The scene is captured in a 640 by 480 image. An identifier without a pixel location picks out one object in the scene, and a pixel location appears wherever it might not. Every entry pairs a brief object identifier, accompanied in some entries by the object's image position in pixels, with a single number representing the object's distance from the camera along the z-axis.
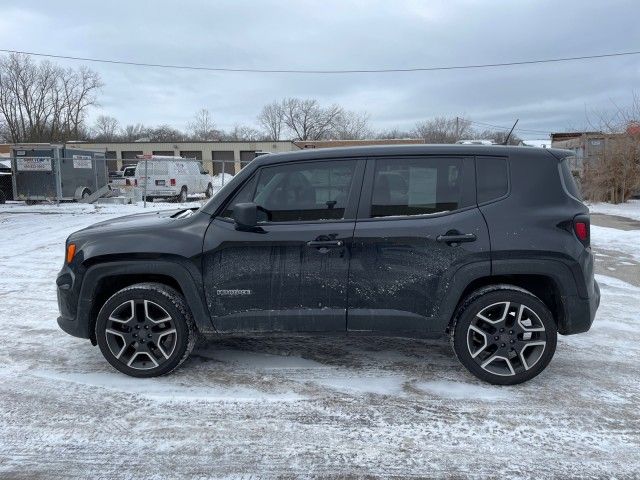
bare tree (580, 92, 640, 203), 17.11
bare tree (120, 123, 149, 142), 85.28
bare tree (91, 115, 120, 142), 88.19
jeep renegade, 3.53
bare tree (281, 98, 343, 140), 83.31
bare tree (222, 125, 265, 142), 87.91
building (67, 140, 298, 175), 54.09
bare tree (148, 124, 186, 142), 85.34
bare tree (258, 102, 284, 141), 86.19
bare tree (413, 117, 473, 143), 57.64
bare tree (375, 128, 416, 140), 73.47
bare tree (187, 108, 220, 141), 87.38
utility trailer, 18.25
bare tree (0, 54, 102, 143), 67.19
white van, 19.67
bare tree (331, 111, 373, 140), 77.50
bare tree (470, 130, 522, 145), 56.88
